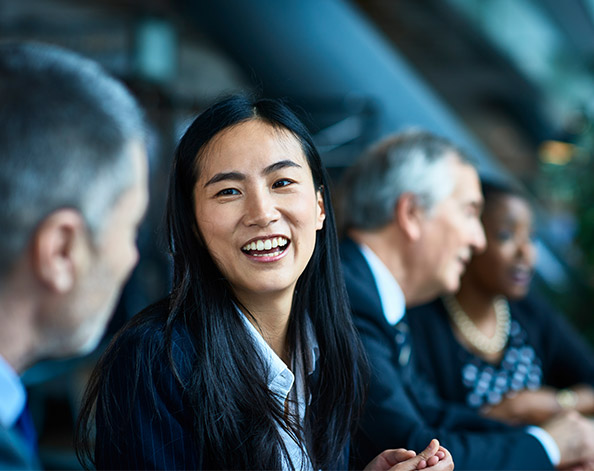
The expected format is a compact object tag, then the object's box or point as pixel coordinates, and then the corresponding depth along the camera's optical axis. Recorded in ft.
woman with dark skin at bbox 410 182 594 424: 6.85
